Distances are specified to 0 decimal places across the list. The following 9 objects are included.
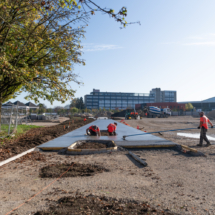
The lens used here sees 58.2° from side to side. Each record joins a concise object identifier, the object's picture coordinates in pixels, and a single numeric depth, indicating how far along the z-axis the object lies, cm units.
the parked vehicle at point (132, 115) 4538
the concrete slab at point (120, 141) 910
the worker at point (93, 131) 1265
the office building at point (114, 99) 13488
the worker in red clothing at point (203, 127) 971
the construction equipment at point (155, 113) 5534
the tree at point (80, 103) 11414
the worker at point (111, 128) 1306
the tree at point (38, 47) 735
